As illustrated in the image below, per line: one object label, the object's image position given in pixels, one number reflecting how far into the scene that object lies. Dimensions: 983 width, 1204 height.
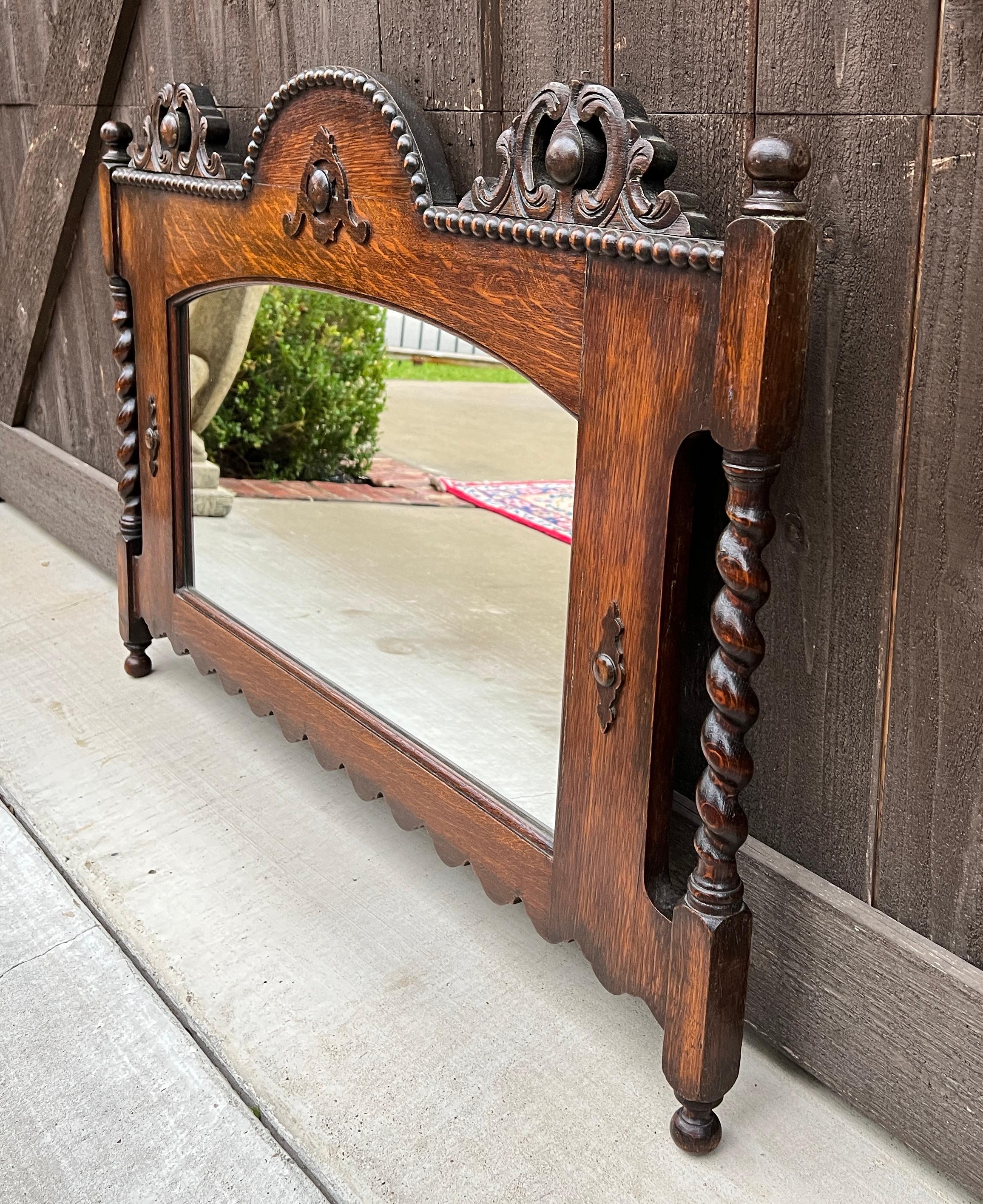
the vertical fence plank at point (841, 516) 1.36
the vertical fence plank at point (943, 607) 1.29
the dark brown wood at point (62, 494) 3.41
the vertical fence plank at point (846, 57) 1.28
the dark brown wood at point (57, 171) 2.93
